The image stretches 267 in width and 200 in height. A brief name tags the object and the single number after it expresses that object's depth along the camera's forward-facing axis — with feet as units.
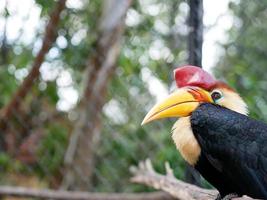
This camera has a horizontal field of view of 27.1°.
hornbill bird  5.38
